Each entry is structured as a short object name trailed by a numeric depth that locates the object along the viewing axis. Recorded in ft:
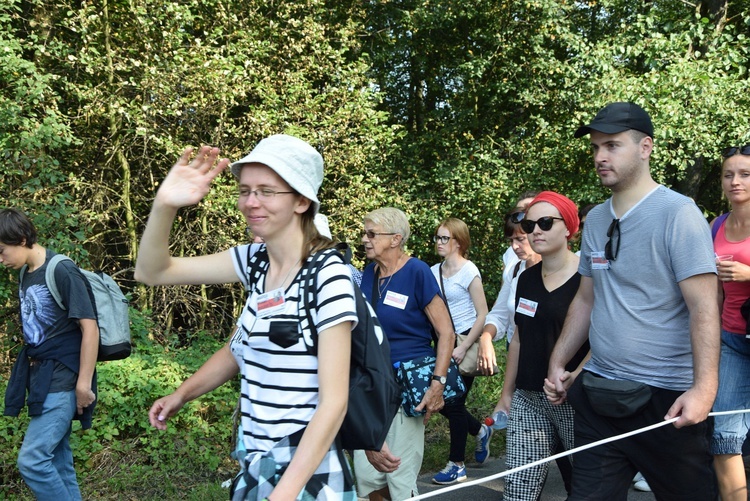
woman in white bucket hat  7.11
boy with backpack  14.93
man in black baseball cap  9.92
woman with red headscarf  13.84
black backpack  7.43
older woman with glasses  14.64
